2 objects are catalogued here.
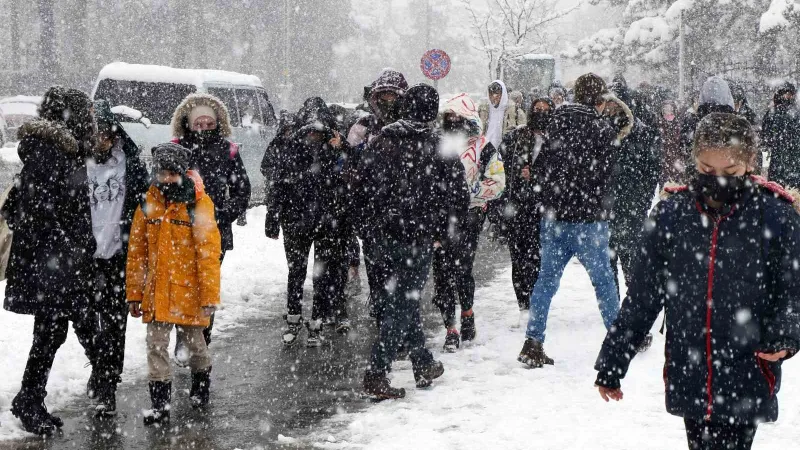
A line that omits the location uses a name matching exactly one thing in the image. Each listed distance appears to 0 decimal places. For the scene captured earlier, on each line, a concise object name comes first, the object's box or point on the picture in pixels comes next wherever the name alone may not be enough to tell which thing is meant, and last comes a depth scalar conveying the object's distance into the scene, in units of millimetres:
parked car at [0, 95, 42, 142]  22717
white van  13852
